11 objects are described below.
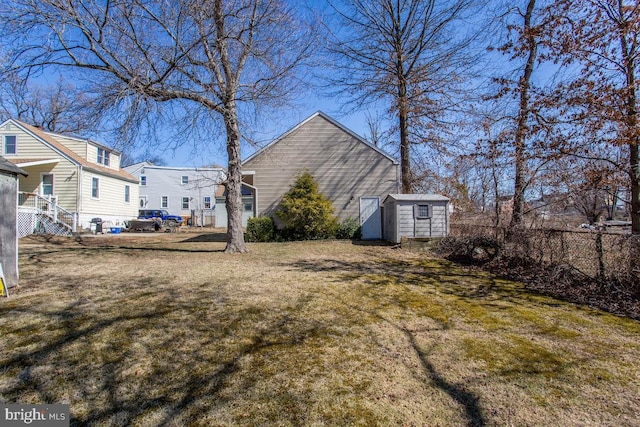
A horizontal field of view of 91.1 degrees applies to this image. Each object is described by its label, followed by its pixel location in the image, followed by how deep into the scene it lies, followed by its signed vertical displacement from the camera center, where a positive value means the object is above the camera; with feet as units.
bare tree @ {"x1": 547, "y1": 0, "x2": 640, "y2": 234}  17.83 +8.31
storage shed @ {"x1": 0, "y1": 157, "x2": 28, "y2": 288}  16.98 +0.25
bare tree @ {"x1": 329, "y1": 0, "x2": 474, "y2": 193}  52.11 +26.06
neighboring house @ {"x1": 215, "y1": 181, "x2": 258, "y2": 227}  78.12 +4.80
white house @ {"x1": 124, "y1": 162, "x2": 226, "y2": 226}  102.42 +10.43
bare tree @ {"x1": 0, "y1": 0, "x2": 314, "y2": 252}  23.66 +14.05
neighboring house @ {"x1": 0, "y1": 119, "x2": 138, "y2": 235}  50.75 +9.11
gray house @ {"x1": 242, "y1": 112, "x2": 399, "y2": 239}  51.60 +9.29
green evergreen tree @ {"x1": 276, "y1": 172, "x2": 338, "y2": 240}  46.93 +1.65
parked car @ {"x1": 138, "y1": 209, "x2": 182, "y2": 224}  82.23 +2.49
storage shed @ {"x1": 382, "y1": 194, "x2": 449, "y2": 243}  39.99 +0.67
